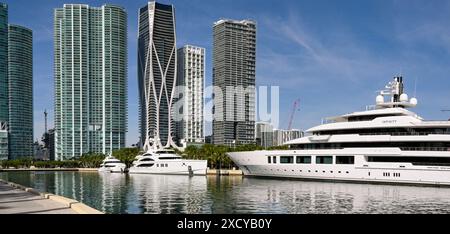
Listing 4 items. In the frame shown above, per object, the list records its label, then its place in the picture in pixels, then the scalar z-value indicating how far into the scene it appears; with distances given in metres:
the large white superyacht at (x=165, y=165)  96.56
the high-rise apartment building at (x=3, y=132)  193.62
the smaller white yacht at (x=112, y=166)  129.09
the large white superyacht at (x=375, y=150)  54.66
